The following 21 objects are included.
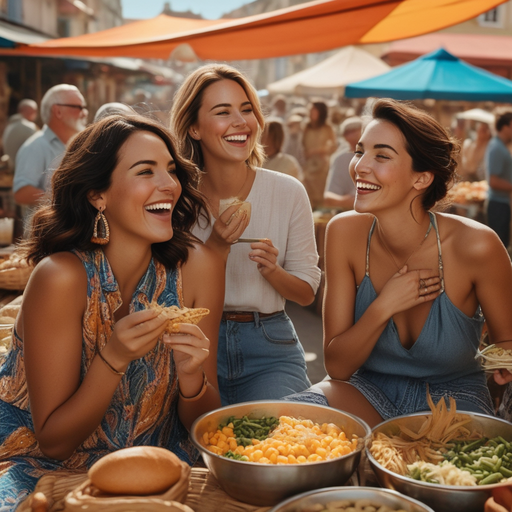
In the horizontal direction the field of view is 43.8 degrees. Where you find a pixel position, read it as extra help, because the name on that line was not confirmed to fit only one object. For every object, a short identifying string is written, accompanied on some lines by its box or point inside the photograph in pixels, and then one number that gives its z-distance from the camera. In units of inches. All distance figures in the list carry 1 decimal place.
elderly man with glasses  247.9
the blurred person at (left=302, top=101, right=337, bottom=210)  402.9
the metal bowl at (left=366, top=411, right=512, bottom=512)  61.1
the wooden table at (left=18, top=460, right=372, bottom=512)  65.7
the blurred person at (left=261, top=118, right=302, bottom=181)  301.4
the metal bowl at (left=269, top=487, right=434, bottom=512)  59.5
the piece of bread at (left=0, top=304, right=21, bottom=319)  141.9
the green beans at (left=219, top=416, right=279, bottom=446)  74.3
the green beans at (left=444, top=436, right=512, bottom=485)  66.4
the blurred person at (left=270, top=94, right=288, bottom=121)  571.3
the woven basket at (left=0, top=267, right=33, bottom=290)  174.4
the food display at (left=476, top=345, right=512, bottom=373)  86.7
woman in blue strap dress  101.9
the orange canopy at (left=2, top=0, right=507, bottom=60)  215.4
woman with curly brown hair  83.6
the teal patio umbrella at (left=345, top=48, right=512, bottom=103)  345.7
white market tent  560.4
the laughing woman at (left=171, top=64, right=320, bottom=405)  124.3
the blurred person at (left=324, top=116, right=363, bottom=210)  293.7
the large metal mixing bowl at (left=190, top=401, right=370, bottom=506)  64.5
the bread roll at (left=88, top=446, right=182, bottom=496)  61.0
